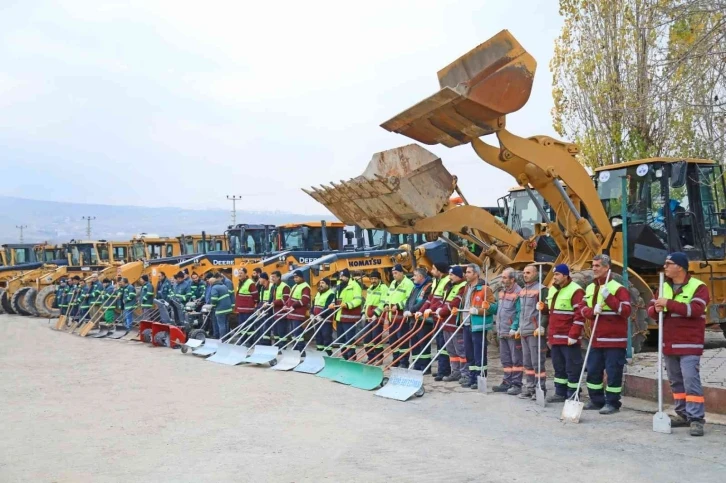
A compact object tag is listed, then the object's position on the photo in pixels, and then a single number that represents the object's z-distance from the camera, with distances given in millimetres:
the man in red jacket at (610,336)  8383
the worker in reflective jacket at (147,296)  19625
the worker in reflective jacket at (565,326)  8820
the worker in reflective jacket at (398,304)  12188
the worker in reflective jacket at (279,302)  14836
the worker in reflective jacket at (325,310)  13977
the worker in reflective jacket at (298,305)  14328
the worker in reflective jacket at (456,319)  10922
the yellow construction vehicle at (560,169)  9586
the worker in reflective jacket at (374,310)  12633
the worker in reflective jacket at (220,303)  16547
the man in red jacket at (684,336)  7395
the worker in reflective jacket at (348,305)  13320
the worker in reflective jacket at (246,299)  16469
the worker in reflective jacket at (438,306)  11250
